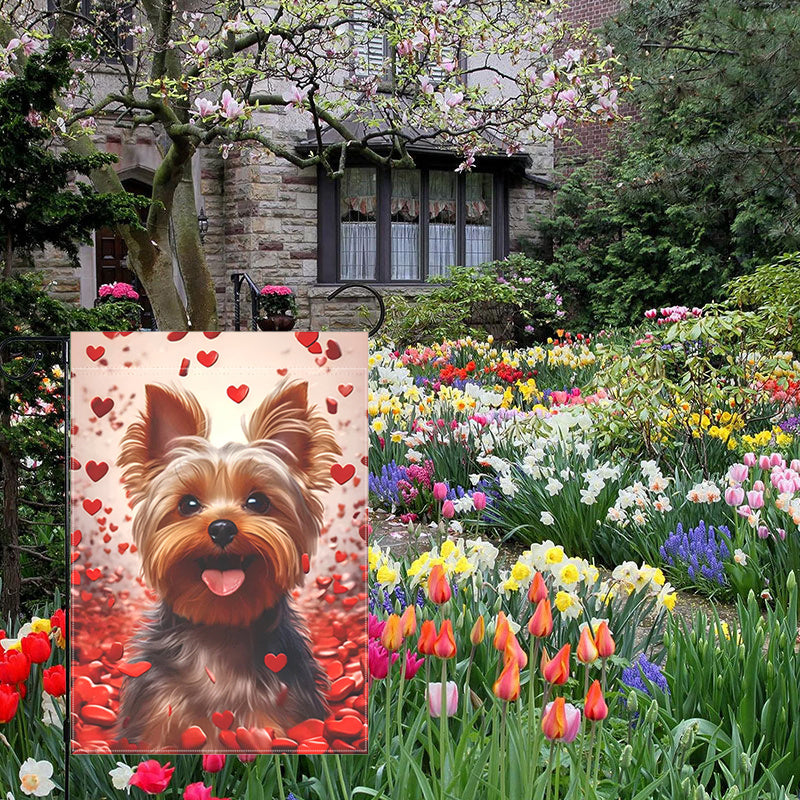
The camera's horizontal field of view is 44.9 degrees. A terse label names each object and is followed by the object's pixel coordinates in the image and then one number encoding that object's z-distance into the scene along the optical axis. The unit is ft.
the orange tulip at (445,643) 5.22
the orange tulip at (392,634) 5.59
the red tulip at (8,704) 5.95
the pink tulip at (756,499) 11.54
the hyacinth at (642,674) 7.91
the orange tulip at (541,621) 5.37
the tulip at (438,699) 5.80
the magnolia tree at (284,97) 25.84
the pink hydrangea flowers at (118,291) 32.91
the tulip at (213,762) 5.16
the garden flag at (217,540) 4.96
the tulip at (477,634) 5.92
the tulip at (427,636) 5.35
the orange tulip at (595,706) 5.02
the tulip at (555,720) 4.92
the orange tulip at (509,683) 4.81
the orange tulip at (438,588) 5.57
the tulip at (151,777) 5.06
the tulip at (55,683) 5.98
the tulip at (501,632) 5.14
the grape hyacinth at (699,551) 12.71
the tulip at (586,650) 5.37
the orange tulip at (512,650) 4.99
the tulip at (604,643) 5.69
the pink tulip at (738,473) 12.05
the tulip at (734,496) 11.16
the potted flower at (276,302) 35.01
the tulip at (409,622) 5.57
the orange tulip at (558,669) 5.12
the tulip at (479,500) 10.75
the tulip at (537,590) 5.78
